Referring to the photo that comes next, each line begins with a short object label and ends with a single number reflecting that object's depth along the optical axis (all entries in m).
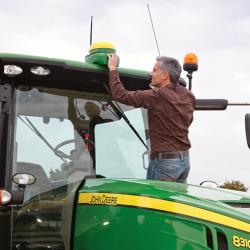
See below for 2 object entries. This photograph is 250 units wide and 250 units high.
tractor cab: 3.68
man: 3.86
